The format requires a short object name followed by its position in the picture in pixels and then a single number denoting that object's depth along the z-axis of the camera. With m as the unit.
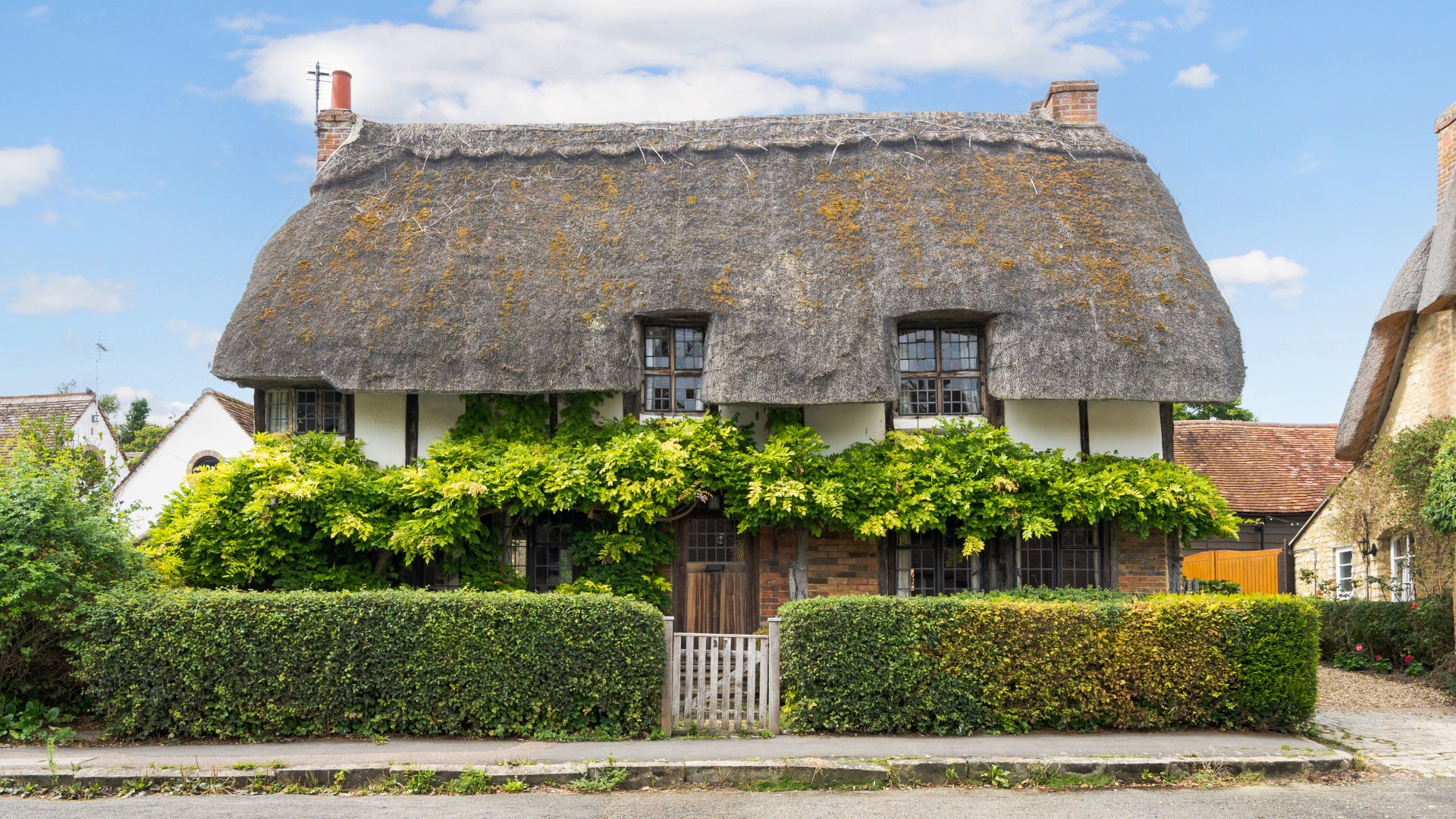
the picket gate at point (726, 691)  10.32
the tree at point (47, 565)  10.19
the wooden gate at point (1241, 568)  23.23
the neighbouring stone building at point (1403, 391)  15.78
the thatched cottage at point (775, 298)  14.24
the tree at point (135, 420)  54.34
